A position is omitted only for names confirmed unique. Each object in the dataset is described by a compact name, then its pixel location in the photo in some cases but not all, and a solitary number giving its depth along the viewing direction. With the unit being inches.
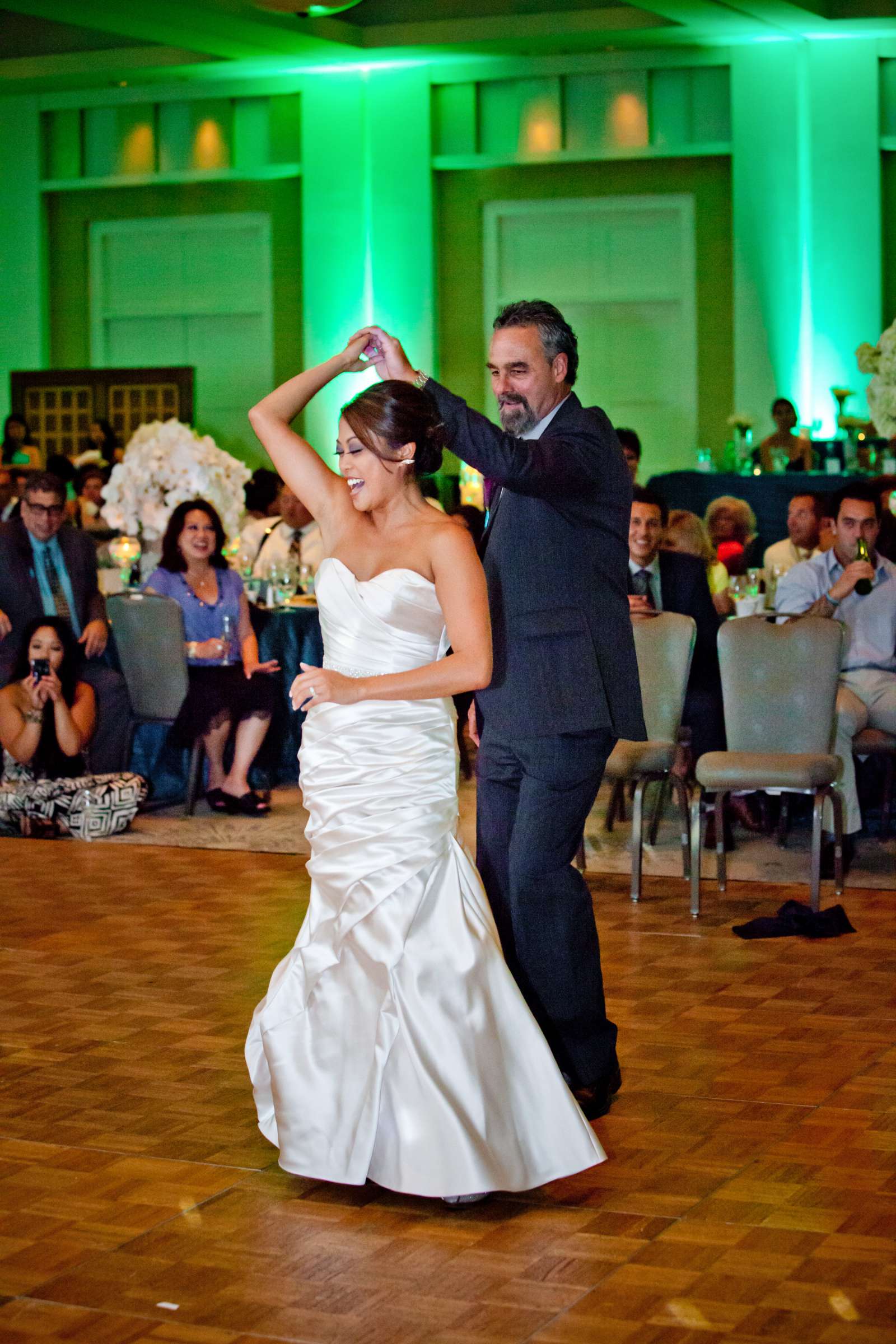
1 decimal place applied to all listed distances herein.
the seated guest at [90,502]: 447.8
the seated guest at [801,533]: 306.3
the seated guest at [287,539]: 334.3
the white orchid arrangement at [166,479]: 304.3
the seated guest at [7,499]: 432.0
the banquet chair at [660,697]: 210.2
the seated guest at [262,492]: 419.5
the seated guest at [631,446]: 350.6
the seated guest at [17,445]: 541.3
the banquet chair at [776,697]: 208.1
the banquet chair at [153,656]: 273.0
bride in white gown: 113.2
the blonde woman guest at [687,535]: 259.0
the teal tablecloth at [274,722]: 291.3
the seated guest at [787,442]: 464.1
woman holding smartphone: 259.0
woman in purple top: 277.0
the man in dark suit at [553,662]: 127.2
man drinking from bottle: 235.1
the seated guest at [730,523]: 317.4
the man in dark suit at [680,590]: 242.7
